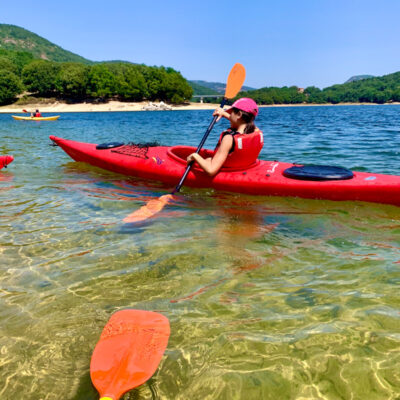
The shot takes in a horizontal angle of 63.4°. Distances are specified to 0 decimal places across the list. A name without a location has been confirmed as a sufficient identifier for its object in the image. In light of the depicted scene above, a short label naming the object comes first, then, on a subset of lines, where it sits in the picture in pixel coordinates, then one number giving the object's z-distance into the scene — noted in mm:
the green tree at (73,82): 67944
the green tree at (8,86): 61719
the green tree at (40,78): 70812
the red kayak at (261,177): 4219
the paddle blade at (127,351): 1489
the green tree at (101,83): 69938
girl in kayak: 4598
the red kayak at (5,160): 6934
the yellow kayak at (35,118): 26530
